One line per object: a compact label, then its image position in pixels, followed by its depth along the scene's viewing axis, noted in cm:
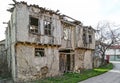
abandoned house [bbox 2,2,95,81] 857
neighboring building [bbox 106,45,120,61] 3204
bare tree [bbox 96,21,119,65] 1911
